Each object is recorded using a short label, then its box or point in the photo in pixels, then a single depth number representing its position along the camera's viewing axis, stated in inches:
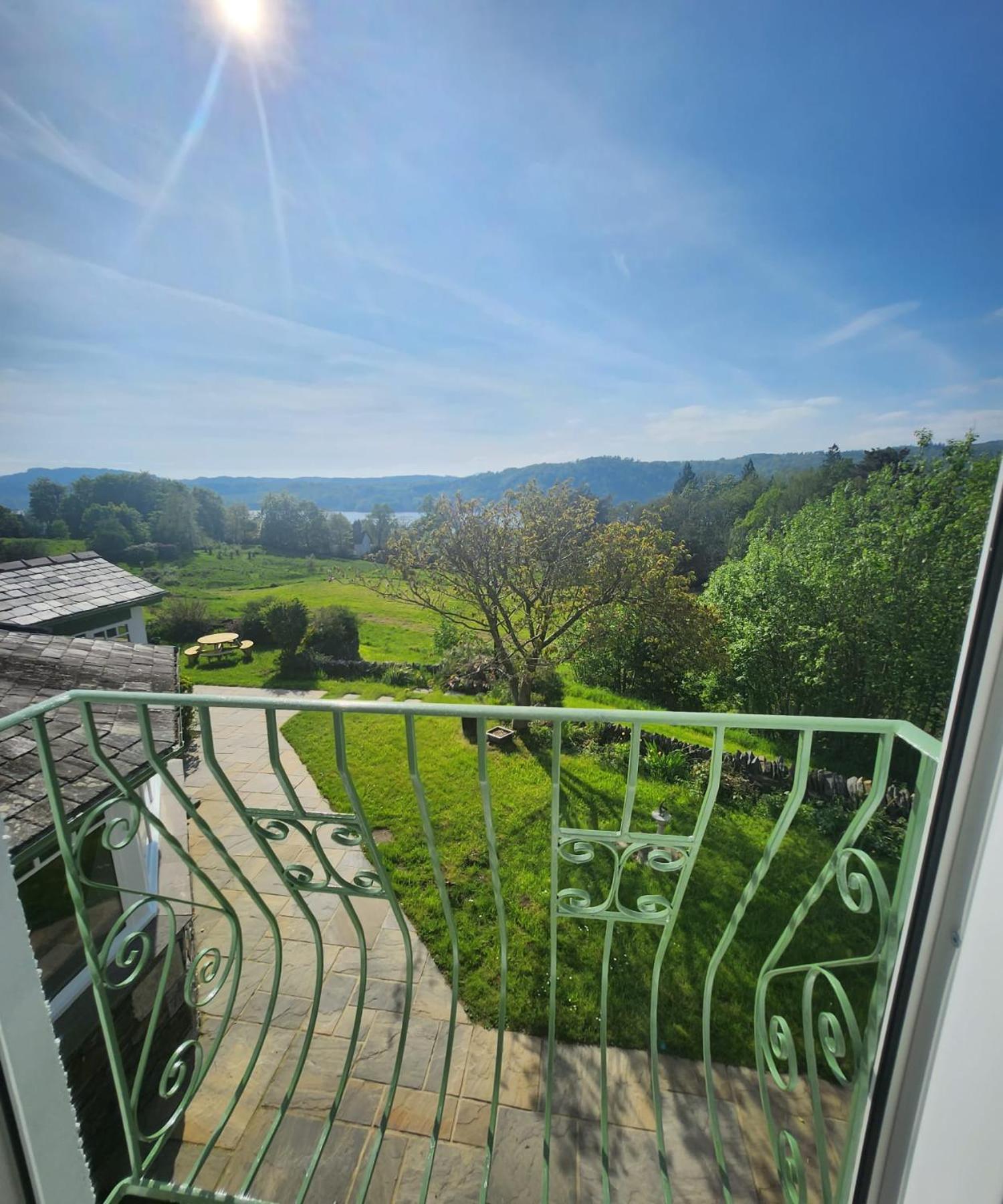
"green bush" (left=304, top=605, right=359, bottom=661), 442.9
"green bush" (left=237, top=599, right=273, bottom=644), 444.5
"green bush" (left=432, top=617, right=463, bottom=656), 310.2
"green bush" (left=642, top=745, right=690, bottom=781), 234.5
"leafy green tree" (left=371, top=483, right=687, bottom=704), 268.1
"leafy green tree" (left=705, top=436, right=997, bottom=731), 232.8
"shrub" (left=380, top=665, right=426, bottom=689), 413.4
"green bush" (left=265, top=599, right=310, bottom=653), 441.4
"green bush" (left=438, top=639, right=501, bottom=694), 286.2
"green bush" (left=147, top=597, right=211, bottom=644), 424.8
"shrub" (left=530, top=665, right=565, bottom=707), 289.0
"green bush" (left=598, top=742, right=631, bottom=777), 243.1
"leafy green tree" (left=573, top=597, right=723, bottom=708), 275.0
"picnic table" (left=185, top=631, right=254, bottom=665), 428.8
